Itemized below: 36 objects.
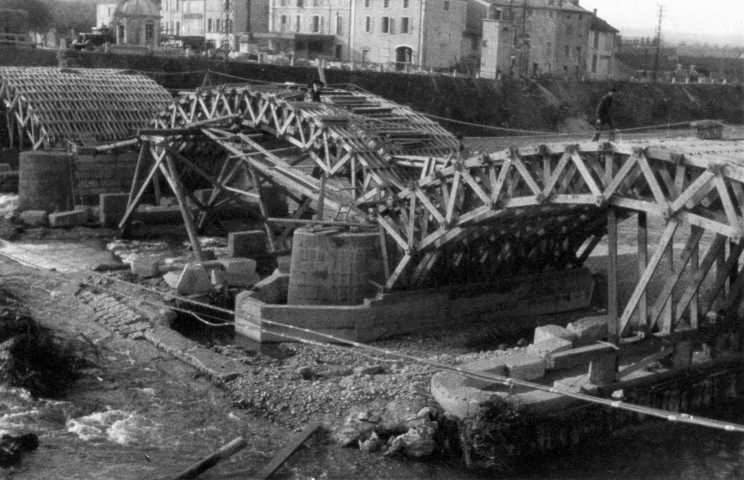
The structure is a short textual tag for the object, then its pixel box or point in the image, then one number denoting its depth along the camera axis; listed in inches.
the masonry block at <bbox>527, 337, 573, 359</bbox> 916.6
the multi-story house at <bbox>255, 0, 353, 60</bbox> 3964.1
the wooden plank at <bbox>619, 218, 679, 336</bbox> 830.5
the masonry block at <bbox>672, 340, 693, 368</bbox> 936.3
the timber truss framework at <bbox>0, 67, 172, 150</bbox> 2090.3
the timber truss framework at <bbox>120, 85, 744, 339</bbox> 847.7
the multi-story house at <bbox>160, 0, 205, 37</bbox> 4421.8
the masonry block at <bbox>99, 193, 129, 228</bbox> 1803.6
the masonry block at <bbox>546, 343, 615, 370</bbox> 855.1
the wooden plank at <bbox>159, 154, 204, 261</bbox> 1375.9
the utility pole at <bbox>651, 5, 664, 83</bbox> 4666.3
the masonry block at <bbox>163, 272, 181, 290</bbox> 1243.8
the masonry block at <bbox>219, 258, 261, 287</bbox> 1277.1
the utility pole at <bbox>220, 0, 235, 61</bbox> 3548.2
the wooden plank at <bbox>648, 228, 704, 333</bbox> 844.6
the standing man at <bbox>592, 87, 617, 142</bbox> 951.6
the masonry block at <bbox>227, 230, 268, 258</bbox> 1402.6
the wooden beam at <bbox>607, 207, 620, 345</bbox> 869.8
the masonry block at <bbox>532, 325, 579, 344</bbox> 965.2
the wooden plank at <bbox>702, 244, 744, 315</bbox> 922.1
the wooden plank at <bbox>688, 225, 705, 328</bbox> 909.8
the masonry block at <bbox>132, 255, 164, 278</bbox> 1344.7
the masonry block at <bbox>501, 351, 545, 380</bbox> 885.8
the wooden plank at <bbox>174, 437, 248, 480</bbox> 737.0
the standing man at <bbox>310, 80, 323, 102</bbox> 1590.8
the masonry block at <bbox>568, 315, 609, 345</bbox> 971.3
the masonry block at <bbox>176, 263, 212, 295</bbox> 1227.9
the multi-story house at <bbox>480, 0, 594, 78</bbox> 3873.0
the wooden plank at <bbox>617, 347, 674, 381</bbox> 888.9
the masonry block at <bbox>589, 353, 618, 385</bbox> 876.6
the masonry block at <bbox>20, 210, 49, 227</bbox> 1776.6
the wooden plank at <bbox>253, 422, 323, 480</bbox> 759.1
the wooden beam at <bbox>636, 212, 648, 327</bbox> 886.4
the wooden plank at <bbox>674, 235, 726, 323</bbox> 863.7
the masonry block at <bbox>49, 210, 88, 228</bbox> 1777.8
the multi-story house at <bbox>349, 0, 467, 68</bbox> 3786.9
